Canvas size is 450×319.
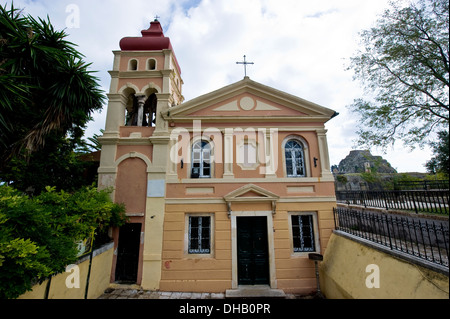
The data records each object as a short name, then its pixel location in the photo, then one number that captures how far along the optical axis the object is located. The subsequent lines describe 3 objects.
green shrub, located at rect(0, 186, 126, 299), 3.03
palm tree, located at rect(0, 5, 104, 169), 6.92
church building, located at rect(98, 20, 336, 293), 7.18
